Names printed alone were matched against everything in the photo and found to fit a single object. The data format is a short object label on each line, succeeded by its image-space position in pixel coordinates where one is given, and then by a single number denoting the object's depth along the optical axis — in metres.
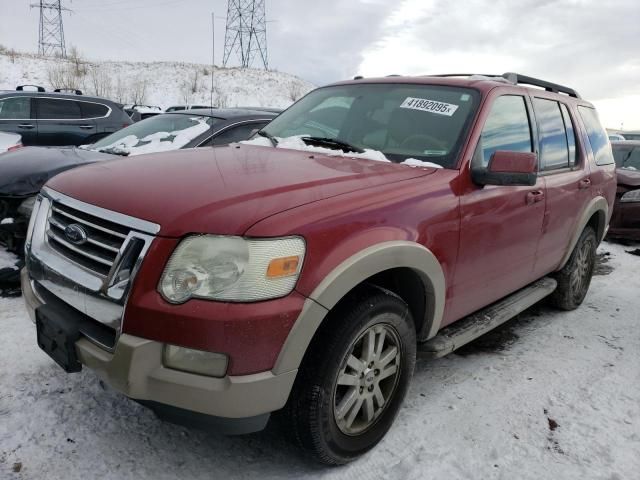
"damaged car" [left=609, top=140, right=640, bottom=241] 7.34
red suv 1.90
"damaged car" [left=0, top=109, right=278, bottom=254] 4.46
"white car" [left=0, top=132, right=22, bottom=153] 6.65
